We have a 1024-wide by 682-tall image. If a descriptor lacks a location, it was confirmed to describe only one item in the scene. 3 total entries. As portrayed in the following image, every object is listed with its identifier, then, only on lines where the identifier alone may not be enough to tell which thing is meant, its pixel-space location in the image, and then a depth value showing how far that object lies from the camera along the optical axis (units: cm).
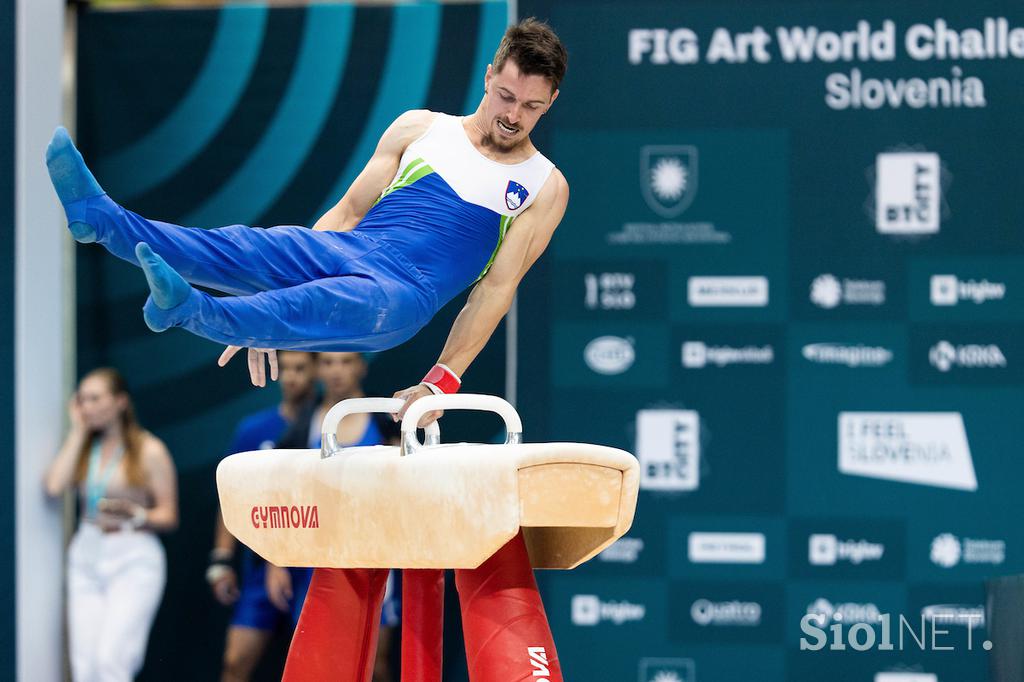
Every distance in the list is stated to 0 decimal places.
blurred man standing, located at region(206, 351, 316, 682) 1291
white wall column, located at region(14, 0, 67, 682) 1293
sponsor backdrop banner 1223
